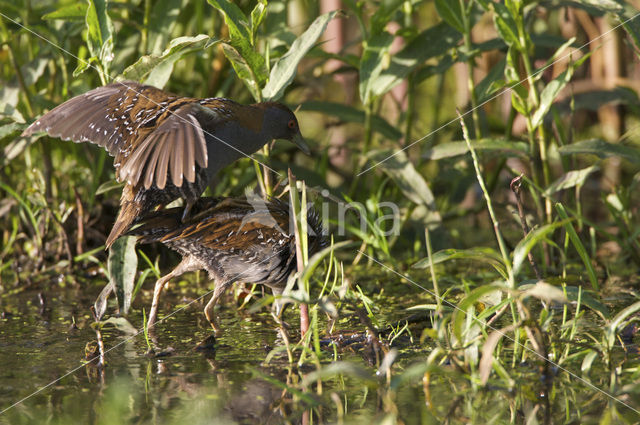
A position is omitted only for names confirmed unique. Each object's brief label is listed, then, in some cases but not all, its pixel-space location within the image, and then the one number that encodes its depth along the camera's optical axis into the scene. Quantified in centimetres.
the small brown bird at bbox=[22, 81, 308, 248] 580
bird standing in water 591
